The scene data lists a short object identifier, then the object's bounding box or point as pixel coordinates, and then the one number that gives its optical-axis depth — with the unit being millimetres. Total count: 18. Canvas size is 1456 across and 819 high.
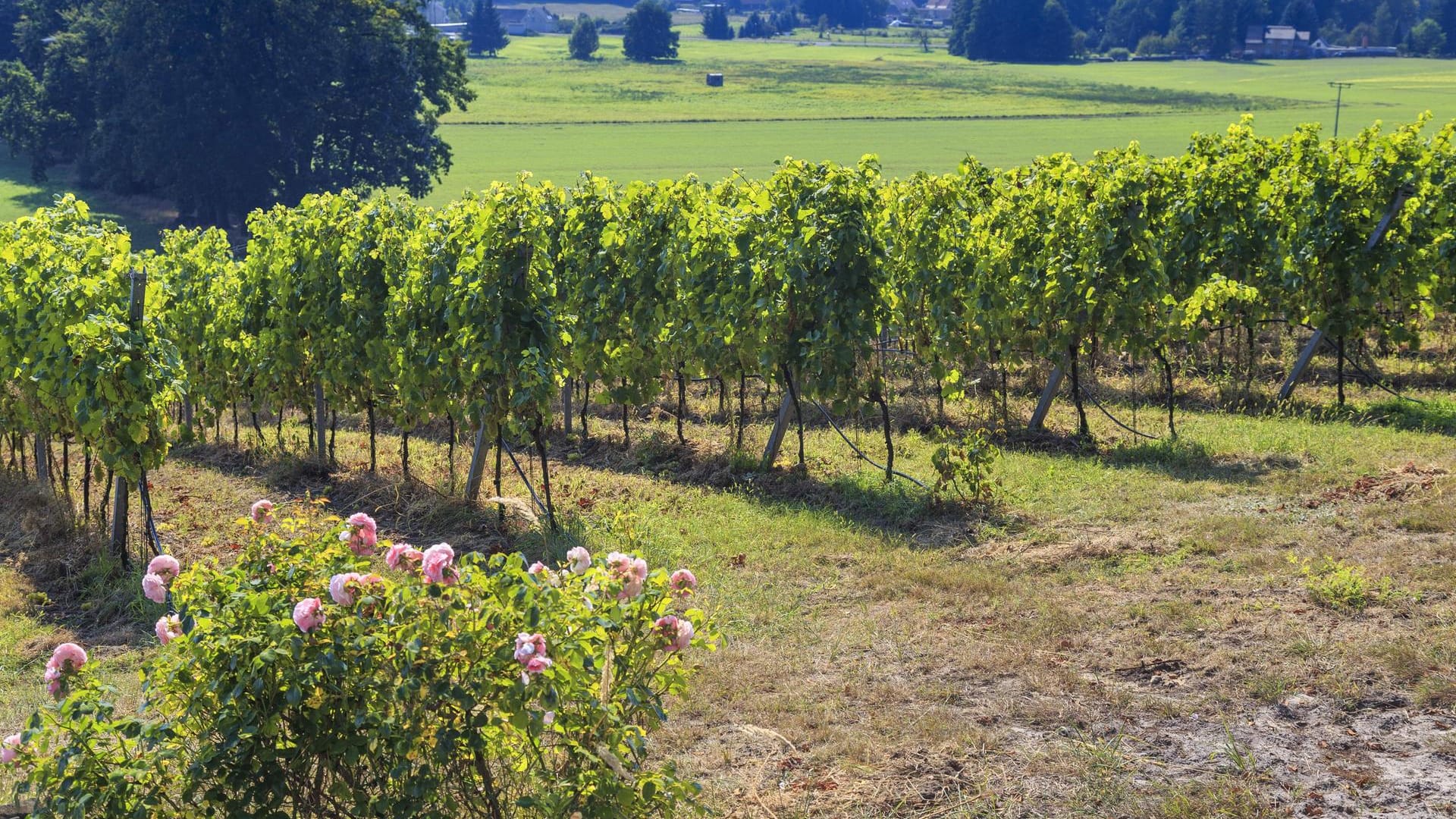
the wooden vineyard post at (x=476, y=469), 11375
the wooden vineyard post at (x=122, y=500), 9812
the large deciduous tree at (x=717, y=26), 168875
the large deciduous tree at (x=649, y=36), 127062
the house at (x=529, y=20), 179125
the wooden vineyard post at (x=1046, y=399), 13453
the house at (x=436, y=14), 169375
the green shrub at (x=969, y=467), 10641
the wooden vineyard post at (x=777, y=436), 12422
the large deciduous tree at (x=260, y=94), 39938
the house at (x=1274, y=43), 128625
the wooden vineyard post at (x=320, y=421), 13070
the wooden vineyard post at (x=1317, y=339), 14086
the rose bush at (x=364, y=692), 4922
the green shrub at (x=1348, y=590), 7977
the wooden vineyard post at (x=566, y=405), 14586
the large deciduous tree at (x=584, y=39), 127250
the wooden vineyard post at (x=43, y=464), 12492
